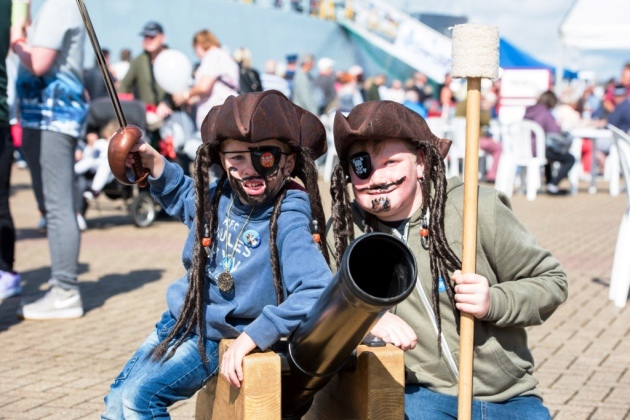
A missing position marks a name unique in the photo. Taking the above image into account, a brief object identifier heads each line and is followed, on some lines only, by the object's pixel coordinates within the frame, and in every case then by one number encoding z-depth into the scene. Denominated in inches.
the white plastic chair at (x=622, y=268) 261.6
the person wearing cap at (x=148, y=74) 425.4
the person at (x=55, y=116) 225.9
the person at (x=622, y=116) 506.7
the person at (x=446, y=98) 778.2
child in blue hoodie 108.9
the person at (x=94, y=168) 396.8
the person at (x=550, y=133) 591.5
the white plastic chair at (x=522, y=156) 565.6
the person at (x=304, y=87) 680.4
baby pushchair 414.6
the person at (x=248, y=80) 424.5
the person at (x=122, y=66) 632.7
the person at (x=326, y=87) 781.3
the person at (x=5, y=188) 221.3
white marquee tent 733.9
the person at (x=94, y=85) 480.7
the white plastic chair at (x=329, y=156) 618.1
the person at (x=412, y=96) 682.3
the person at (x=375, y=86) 811.4
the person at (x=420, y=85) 819.4
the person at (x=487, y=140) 621.3
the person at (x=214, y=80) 363.3
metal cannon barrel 81.0
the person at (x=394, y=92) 792.9
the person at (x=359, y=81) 842.9
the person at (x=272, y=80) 629.9
